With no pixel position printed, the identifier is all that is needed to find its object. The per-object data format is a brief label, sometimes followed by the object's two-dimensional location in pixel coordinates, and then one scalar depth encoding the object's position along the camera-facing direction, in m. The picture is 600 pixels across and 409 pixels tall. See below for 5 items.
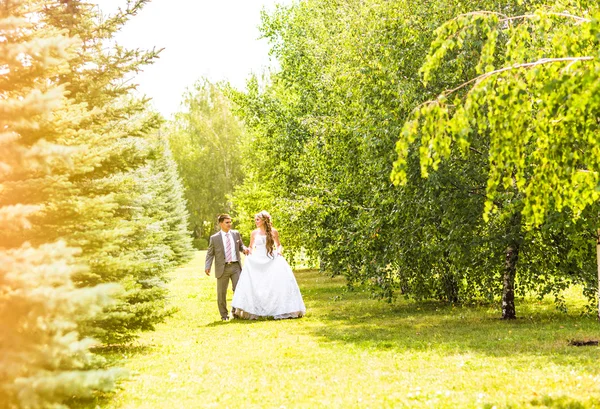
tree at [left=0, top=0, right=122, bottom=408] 6.06
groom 17.27
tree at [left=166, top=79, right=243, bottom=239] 71.69
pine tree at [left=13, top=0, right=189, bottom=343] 8.53
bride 16.98
